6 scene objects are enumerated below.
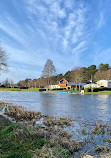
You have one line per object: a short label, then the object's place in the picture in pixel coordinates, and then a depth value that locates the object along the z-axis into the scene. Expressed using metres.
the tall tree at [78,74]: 51.65
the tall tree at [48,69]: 52.09
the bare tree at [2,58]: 15.55
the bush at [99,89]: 42.78
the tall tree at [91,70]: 75.15
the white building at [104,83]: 52.54
